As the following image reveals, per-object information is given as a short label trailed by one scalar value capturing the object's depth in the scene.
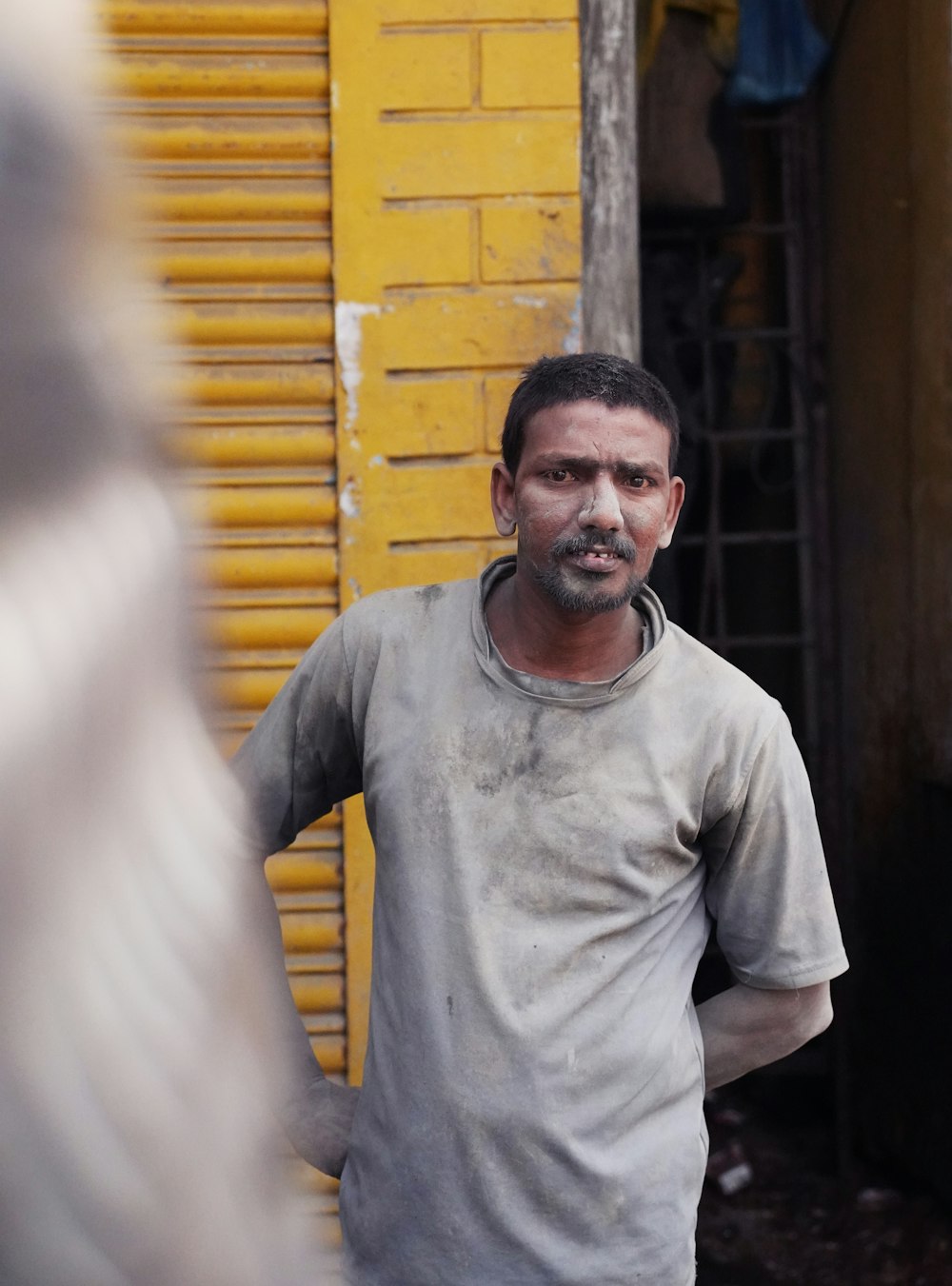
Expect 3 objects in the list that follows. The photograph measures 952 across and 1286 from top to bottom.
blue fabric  4.67
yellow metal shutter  3.18
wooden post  3.20
